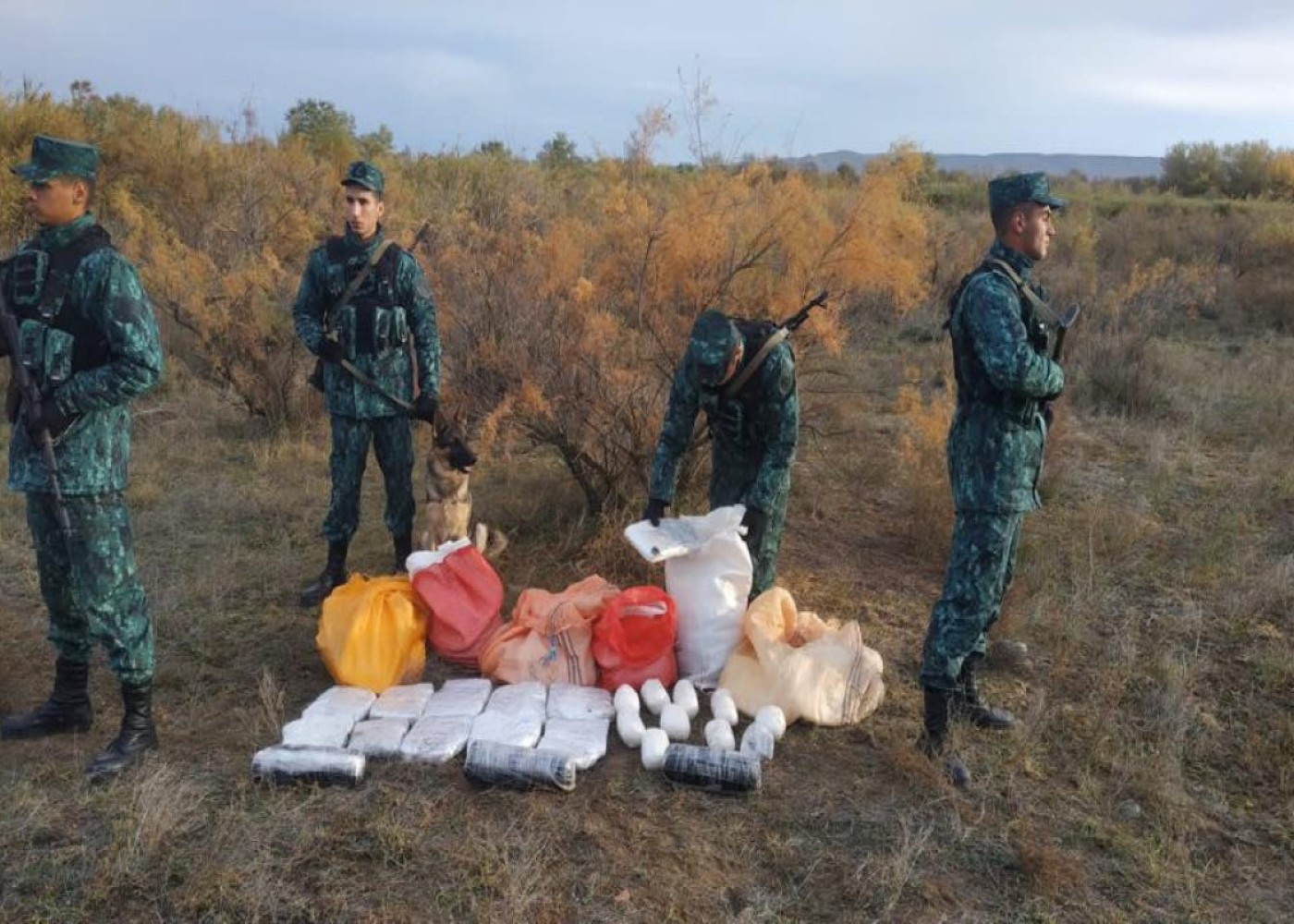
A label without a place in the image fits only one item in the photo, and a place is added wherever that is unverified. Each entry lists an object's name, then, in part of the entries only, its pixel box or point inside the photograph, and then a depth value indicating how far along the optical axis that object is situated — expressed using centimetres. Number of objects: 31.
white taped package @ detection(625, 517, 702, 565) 375
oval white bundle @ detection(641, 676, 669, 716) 382
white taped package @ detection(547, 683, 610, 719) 376
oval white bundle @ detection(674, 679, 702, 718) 379
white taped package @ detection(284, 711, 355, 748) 348
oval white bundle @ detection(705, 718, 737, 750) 353
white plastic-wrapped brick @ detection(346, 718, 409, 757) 345
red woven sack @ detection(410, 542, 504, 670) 417
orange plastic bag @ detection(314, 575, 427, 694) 392
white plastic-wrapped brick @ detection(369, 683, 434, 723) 371
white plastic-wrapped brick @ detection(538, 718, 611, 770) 344
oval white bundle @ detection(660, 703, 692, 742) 364
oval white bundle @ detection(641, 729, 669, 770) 342
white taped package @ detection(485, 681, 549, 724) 375
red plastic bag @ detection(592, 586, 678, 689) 397
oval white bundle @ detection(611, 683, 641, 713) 372
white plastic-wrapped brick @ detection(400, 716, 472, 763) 344
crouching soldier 376
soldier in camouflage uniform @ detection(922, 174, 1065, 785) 319
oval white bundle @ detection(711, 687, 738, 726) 372
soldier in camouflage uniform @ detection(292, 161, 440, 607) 458
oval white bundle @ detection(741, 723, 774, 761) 351
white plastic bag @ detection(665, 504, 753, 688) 394
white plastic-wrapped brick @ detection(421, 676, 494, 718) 374
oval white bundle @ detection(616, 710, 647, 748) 358
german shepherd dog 468
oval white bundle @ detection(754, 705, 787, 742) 361
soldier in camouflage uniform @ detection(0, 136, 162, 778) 303
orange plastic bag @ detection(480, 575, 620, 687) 402
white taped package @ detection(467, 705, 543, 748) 354
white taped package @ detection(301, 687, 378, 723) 366
